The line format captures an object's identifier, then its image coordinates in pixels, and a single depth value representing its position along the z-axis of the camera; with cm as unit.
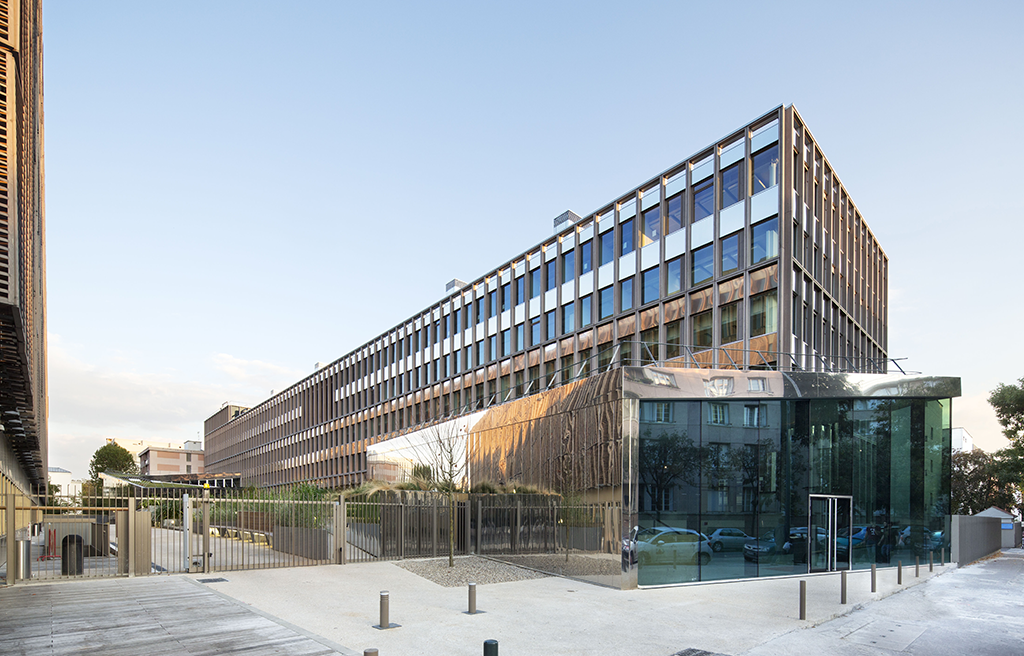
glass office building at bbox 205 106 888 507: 2744
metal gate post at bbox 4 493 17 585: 1592
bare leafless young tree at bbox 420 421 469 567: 2831
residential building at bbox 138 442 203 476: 13825
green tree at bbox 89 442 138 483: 11275
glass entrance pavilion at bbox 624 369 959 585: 1906
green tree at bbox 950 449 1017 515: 5179
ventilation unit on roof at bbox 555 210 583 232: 4201
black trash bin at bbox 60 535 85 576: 1788
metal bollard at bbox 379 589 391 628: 1198
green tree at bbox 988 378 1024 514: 3997
